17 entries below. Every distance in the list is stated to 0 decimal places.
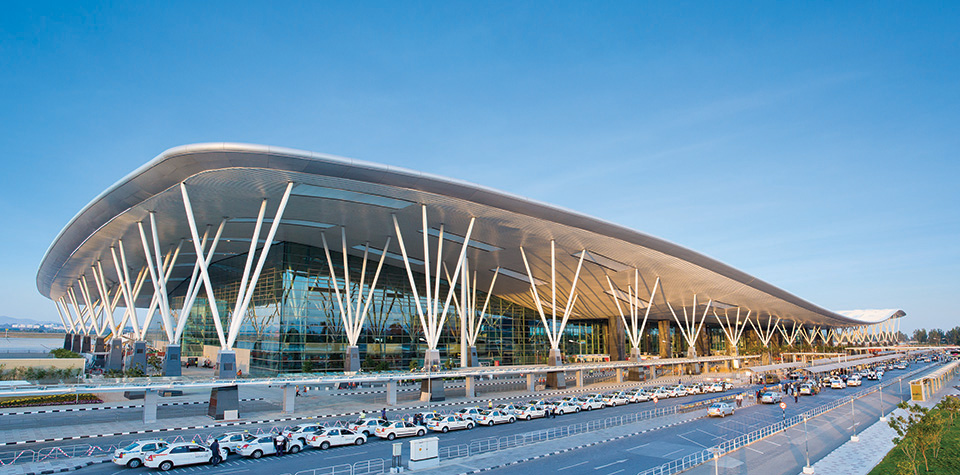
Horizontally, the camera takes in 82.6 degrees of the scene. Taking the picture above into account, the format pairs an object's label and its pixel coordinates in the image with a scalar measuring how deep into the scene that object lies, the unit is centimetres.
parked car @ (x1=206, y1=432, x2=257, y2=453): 2092
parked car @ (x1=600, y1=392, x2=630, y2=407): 3737
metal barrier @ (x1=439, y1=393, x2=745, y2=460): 2174
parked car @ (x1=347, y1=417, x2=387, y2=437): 2466
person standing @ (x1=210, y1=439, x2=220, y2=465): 1970
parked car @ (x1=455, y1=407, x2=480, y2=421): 2809
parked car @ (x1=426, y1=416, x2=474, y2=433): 2639
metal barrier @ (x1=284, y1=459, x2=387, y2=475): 1823
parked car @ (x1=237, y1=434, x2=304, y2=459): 2073
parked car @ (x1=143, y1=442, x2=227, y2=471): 1852
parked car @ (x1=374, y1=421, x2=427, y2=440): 2445
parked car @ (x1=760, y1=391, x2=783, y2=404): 4016
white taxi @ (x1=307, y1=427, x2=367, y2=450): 2241
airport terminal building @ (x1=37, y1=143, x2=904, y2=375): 3133
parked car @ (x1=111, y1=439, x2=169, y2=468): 1852
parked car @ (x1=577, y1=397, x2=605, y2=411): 3550
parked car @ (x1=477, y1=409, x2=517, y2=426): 2872
